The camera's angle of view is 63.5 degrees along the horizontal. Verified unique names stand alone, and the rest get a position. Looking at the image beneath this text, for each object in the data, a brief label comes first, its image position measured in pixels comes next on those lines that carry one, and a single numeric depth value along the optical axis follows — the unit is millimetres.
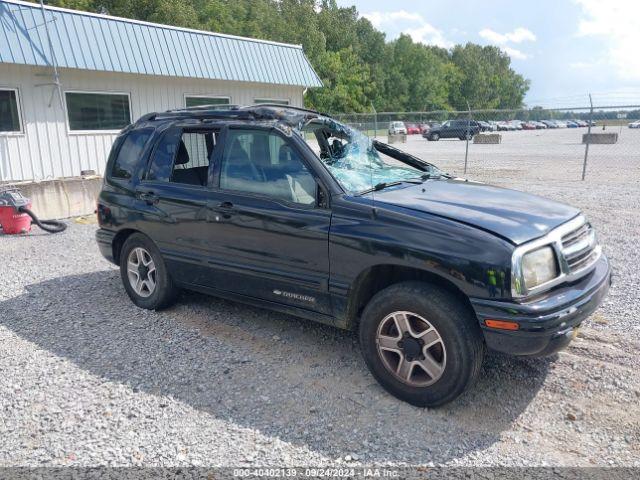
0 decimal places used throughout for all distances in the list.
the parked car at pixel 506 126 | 54103
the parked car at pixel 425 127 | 41838
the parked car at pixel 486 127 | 44422
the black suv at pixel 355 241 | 3041
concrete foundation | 9609
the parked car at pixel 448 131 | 38906
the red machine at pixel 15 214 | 8727
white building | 9656
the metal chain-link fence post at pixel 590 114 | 13562
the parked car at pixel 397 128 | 39891
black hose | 8781
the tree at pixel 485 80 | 86875
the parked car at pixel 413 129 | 49769
